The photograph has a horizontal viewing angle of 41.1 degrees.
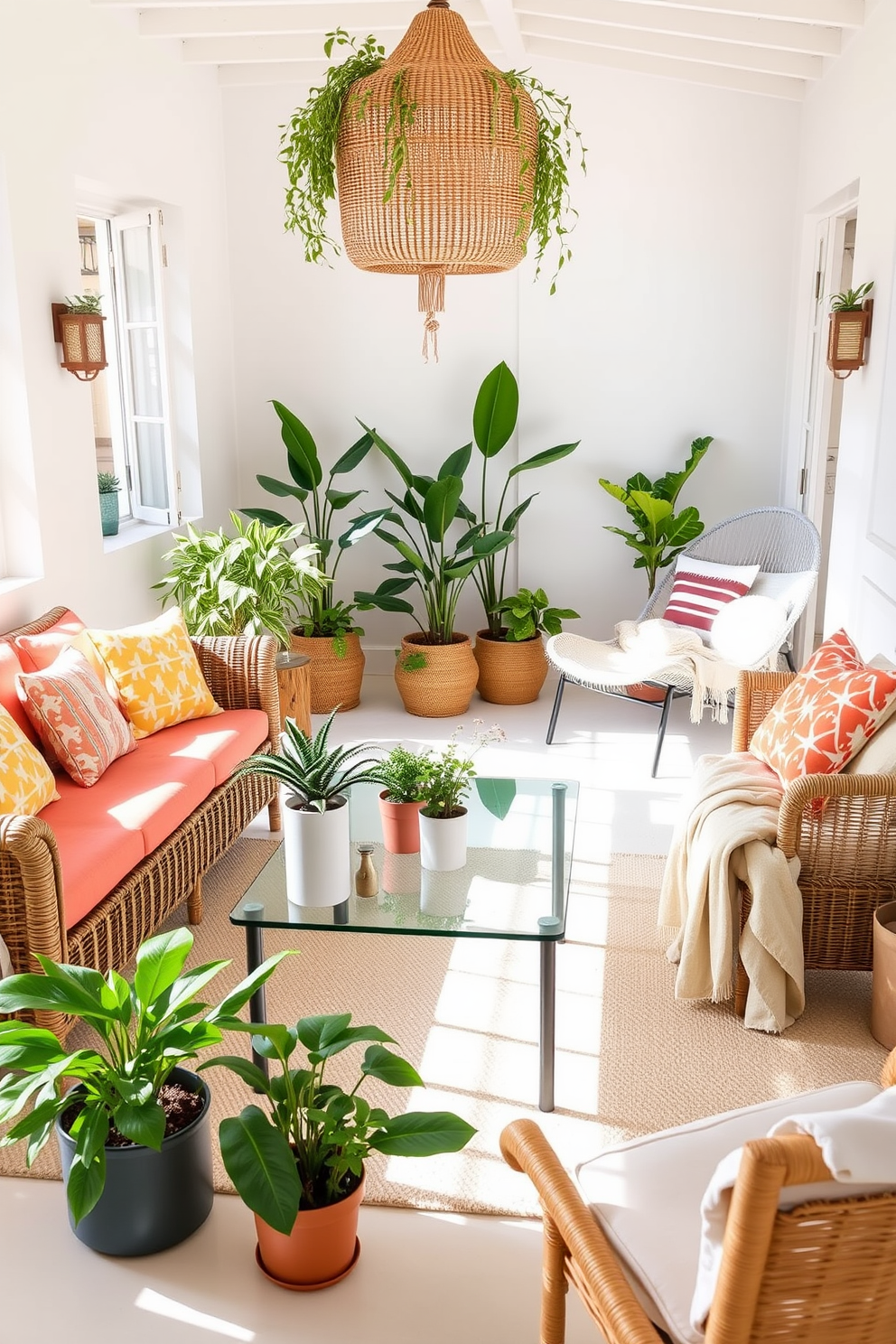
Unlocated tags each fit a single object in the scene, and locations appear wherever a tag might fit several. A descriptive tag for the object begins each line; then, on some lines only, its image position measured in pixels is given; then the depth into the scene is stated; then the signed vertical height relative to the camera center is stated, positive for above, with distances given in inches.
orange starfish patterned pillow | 115.1 -33.5
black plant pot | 80.0 -54.9
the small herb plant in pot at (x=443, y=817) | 105.7 -38.5
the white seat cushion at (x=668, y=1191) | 58.0 -42.5
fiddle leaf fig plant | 214.1 -26.2
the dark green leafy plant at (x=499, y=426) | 211.2 -10.1
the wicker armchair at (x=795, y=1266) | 45.2 -35.2
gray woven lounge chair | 185.2 -32.2
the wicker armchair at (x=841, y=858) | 106.2 -43.9
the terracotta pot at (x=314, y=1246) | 77.5 -56.3
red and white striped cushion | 197.6 -36.3
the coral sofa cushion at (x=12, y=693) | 124.0 -32.6
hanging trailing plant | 91.3 +18.2
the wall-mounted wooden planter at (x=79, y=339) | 151.6 +3.8
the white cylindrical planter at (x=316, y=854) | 99.9 -39.8
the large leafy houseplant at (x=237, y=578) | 174.2 -30.3
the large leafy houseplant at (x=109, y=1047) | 75.4 -43.4
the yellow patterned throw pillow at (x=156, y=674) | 140.8 -35.6
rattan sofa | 94.7 -46.5
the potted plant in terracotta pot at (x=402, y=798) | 106.4 -37.7
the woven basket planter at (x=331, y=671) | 214.2 -52.8
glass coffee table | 96.4 -43.8
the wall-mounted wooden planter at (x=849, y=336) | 153.0 +3.9
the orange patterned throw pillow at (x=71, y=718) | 124.4 -35.9
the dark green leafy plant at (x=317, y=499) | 213.2 -23.0
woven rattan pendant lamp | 90.8 +15.9
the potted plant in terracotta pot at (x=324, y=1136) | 77.0 -48.5
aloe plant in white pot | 99.6 -36.5
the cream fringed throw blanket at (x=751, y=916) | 107.7 -48.5
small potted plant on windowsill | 186.0 -20.3
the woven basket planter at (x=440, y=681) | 210.1 -53.5
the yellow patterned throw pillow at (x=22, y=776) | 110.3 -37.4
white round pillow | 184.5 -40.0
